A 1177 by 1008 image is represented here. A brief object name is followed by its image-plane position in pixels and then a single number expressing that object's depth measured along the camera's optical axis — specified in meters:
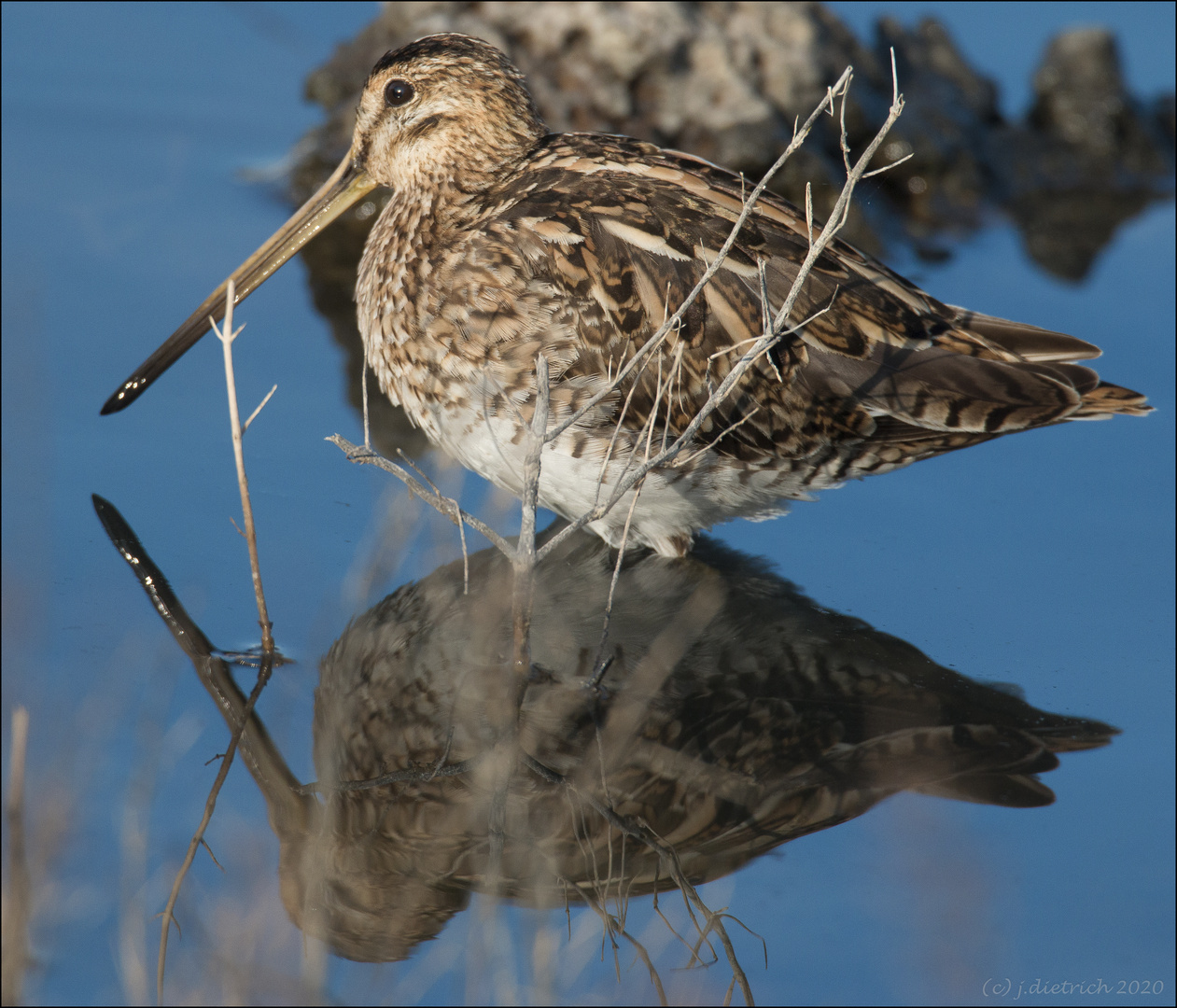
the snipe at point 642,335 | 7.71
